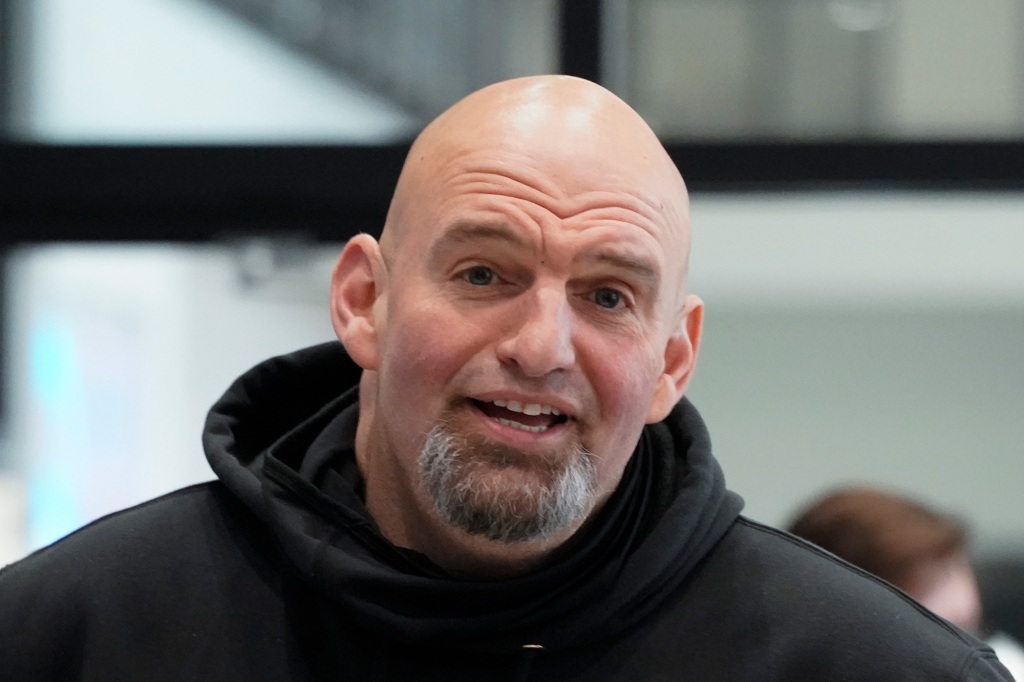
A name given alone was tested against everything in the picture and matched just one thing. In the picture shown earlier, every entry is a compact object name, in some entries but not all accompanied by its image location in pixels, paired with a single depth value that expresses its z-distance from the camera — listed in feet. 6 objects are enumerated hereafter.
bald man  8.71
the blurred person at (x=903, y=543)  14.33
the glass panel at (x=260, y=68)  19.97
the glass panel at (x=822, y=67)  19.86
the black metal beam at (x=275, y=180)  19.44
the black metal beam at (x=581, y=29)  19.39
